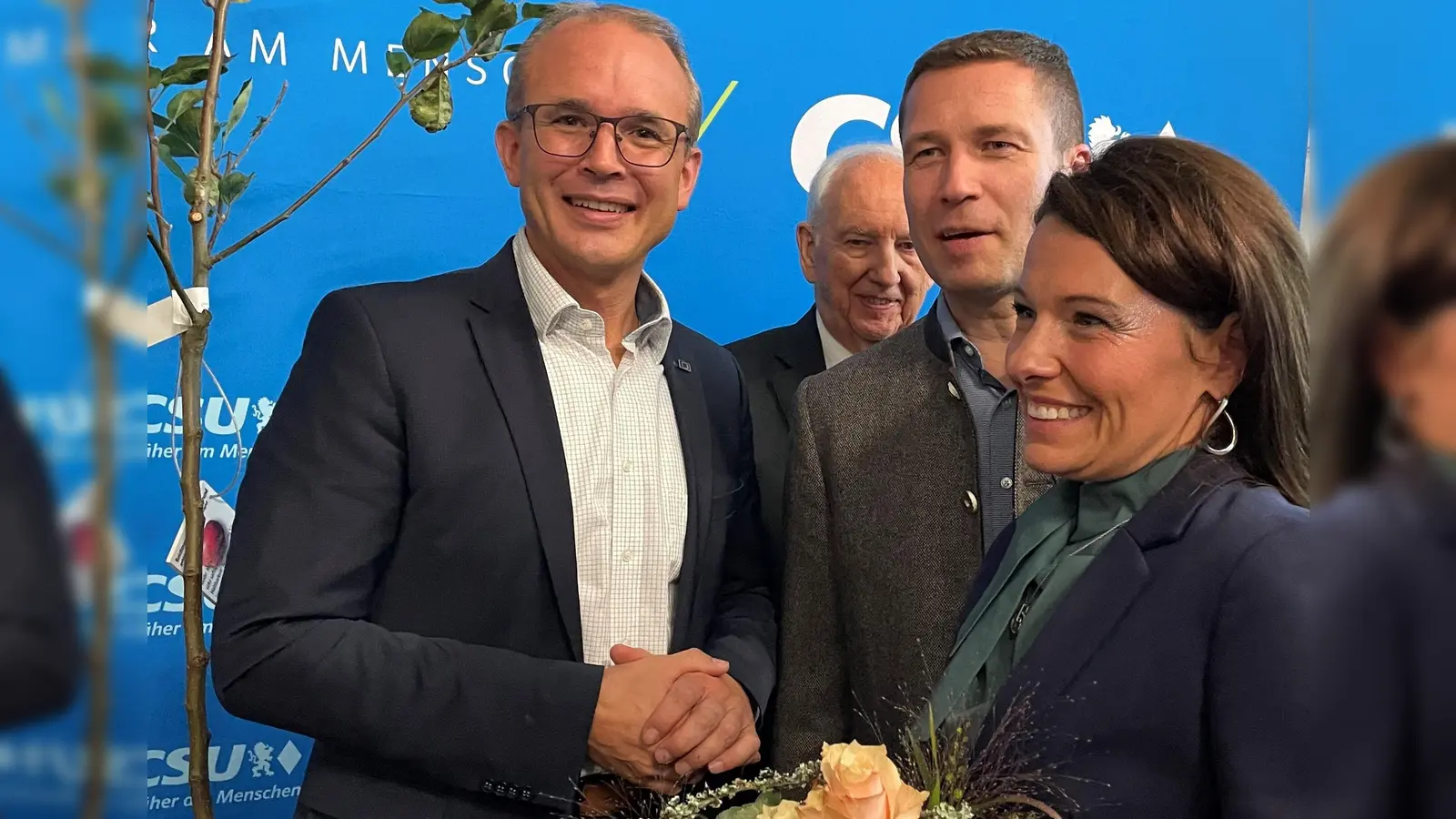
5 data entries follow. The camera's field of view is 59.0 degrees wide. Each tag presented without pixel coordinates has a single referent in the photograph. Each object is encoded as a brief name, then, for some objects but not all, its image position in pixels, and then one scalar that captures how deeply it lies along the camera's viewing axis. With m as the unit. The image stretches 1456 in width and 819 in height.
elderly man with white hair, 3.36
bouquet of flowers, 1.23
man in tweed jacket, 2.07
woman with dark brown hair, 1.33
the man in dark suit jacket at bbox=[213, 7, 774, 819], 1.82
